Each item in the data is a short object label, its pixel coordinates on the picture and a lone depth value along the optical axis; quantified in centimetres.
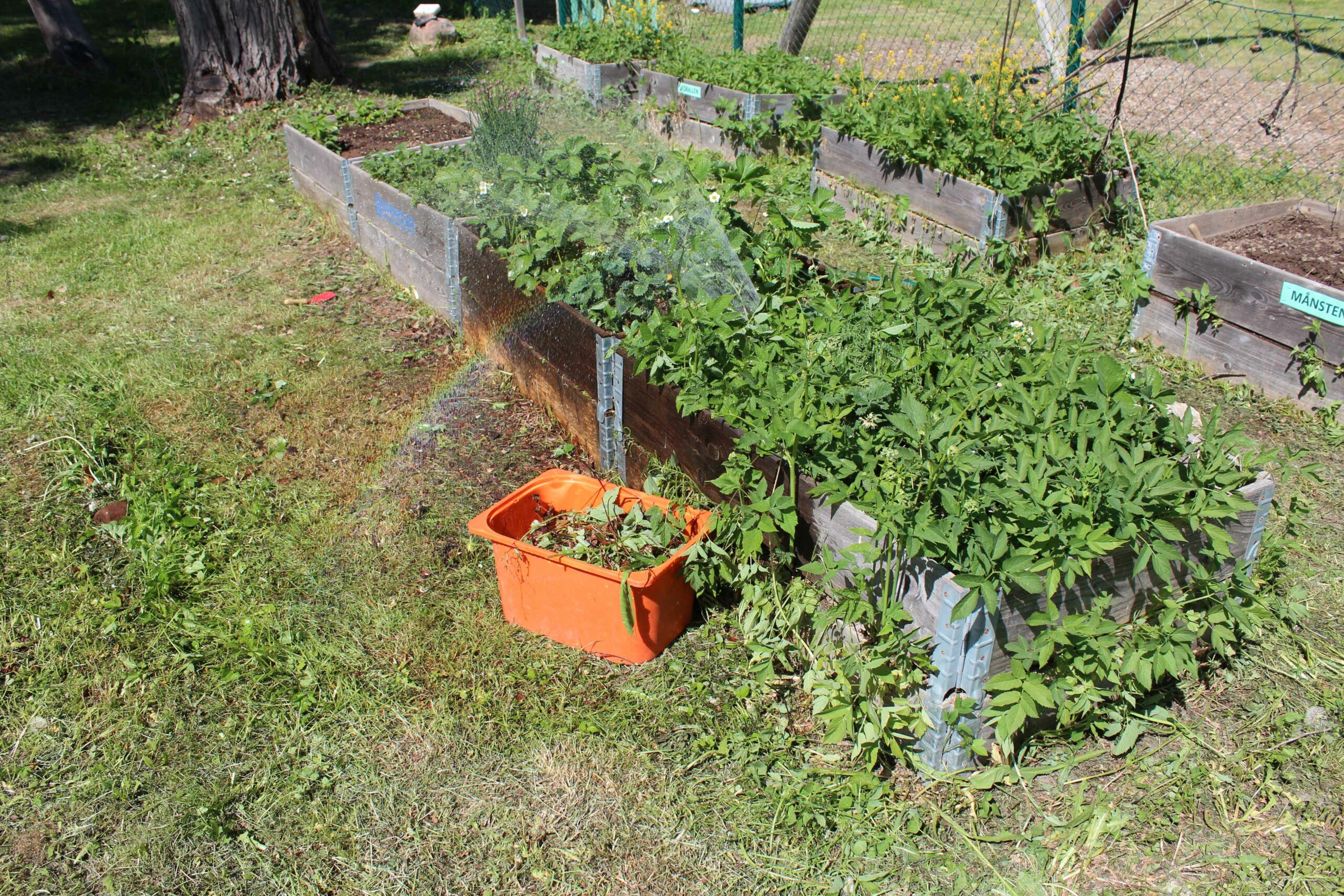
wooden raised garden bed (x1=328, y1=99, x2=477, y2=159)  661
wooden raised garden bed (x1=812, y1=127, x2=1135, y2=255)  532
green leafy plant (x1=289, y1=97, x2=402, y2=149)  659
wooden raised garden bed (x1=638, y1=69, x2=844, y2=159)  734
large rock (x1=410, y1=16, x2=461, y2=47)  1269
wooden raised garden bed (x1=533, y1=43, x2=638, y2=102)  892
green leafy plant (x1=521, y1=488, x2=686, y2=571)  287
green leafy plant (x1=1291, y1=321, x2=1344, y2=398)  393
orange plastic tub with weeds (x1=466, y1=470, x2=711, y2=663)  282
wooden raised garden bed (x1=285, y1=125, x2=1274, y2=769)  237
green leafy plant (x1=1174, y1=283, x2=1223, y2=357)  430
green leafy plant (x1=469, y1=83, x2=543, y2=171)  494
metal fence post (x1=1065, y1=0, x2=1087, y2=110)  555
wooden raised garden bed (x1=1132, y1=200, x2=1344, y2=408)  395
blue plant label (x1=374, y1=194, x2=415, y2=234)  527
